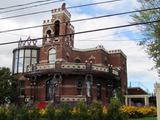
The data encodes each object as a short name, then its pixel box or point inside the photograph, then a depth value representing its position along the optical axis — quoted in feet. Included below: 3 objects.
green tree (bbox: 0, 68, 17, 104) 111.01
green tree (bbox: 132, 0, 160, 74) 75.21
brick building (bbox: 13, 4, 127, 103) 109.05
